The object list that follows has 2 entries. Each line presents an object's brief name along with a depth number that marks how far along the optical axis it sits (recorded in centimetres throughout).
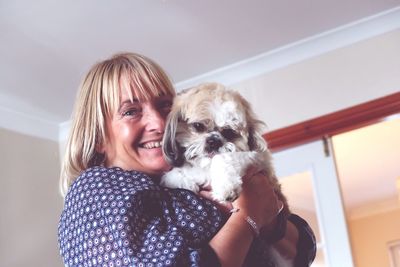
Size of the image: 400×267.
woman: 97
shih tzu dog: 123
